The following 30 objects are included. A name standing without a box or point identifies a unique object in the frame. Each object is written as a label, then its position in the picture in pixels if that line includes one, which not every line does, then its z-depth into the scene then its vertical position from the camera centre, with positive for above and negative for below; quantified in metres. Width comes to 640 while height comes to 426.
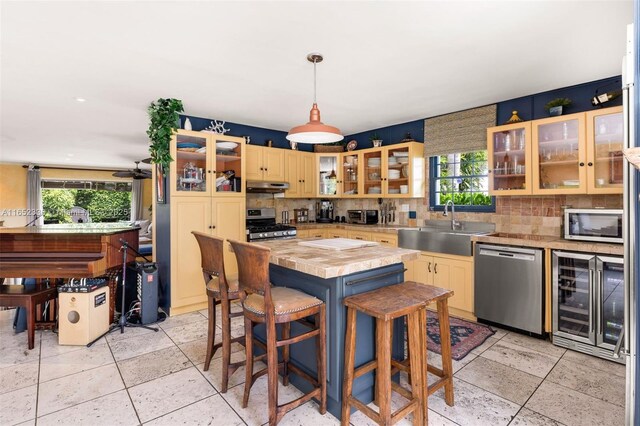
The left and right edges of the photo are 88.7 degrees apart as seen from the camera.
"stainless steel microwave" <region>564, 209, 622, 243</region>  2.80 -0.15
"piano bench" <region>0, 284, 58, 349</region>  2.96 -0.80
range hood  4.64 +0.35
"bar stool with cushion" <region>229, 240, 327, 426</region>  1.81 -0.59
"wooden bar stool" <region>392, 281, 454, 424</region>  1.94 -0.78
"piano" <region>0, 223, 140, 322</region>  3.12 -0.42
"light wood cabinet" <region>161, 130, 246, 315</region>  3.81 -0.02
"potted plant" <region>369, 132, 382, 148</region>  5.04 +1.11
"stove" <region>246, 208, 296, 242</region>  4.36 -0.23
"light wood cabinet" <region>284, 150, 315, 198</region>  5.02 +0.59
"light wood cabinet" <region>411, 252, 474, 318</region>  3.57 -0.75
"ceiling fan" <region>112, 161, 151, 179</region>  7.92 +0.93
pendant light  2.48 +0.61
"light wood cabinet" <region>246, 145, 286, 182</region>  4.58 +0.69
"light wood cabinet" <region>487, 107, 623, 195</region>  2.97 +0.54
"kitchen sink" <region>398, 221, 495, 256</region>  3.59 -0.33
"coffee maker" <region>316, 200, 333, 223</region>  5.82 +0.01
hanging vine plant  3.65 +0.97
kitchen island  1.95 -0.49
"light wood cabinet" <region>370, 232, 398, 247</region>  4.26 -0.38
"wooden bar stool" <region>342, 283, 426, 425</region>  1.71 -0.78
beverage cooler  2.70 -0.81
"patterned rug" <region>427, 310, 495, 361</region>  2.90 -1.23
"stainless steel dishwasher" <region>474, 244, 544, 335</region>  3.06 -0.76
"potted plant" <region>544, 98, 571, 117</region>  3.29 +1.06
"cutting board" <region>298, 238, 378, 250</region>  2.41 -0.26
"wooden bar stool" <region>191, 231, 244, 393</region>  2.20 -0.54
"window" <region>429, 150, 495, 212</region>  4.22 +0.38
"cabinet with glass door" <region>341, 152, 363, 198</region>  5.26 +0.58
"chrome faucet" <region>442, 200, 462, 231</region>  4.24 -0.12
